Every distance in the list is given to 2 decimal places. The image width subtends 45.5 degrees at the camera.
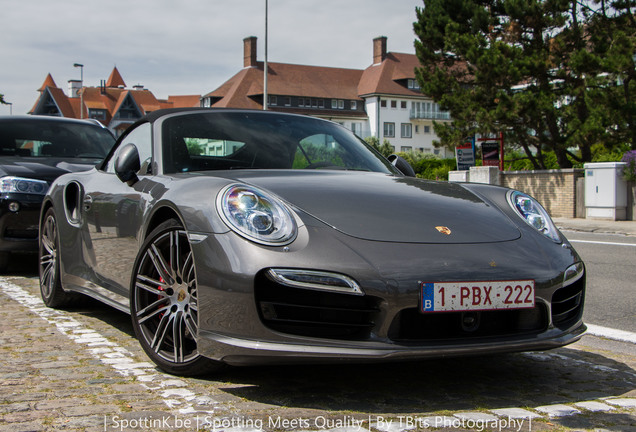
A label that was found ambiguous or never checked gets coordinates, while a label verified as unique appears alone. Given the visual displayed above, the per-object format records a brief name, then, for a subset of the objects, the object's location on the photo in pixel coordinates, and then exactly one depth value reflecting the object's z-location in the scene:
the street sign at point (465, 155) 29.81
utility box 20.45
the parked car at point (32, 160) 7.21
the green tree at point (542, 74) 23.36
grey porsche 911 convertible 3.05
